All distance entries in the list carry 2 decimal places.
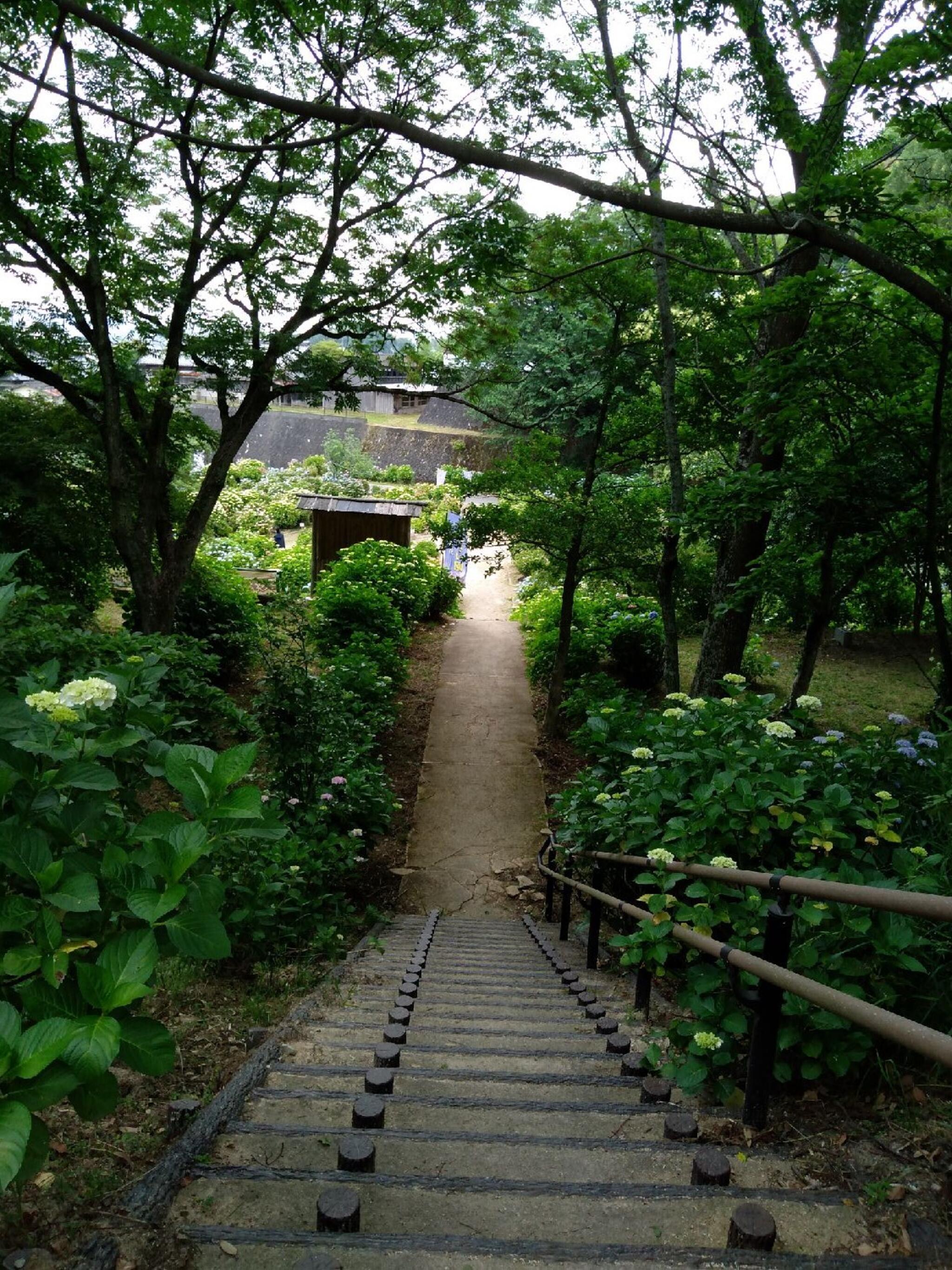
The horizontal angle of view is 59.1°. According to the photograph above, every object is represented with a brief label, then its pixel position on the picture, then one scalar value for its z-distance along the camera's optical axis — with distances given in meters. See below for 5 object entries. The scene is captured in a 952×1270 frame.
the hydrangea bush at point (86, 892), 1.13
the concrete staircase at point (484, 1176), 1.36
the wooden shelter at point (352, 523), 16.70
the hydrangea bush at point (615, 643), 11.78
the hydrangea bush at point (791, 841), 2.12
